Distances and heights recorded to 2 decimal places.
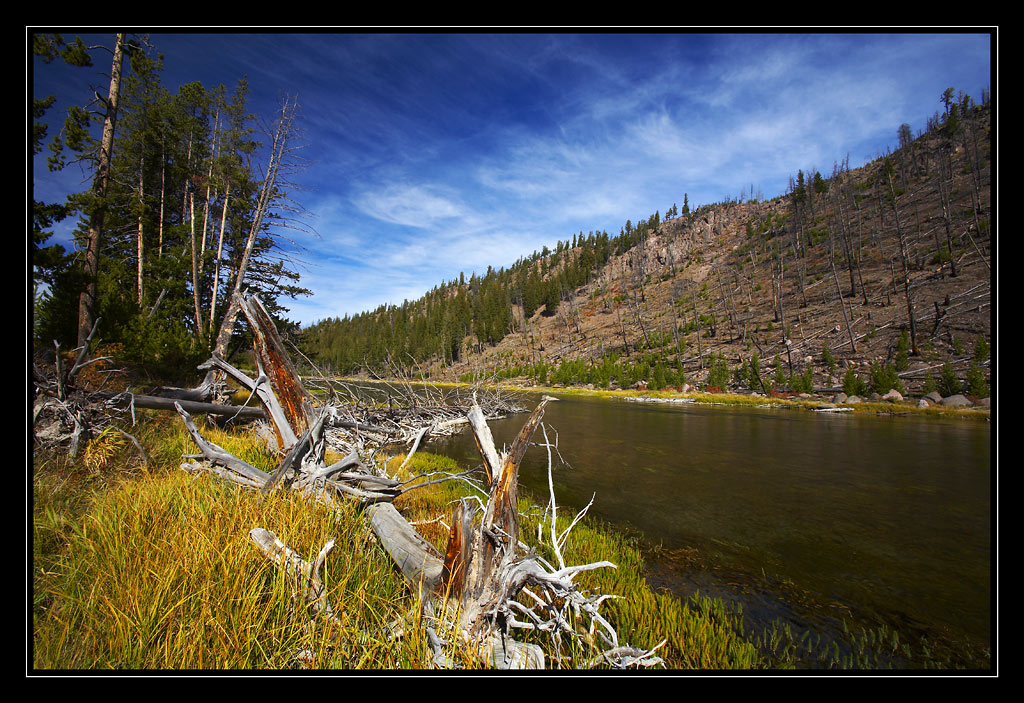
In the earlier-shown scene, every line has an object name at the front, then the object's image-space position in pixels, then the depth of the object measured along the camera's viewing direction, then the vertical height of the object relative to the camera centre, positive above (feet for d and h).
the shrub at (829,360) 104.68 -3.25
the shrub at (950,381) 76.43 -6.82
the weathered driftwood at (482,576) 7.76 -5.54
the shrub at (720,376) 122.31 -9.06
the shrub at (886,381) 84.69 -7.54
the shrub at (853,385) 88.33 -8.78
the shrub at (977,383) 72.33 -7.05
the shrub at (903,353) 91.35 -1.16
